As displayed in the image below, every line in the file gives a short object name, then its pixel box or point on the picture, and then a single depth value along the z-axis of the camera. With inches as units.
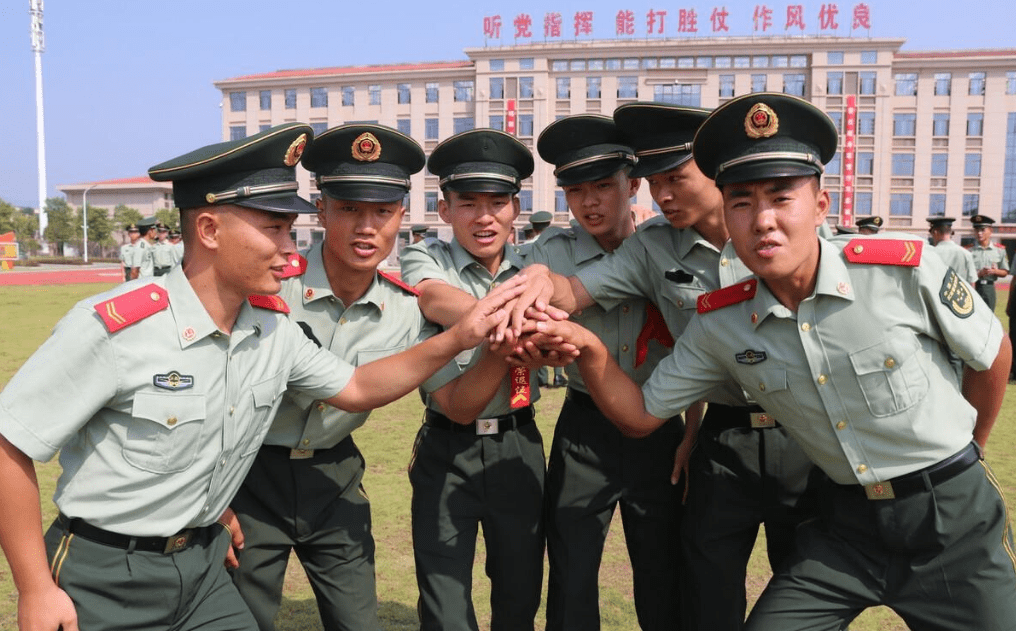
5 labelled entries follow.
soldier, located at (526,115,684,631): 138.1
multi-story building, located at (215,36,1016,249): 1907.0
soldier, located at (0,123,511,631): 89.0
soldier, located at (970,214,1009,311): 571.3
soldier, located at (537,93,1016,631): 101.6
